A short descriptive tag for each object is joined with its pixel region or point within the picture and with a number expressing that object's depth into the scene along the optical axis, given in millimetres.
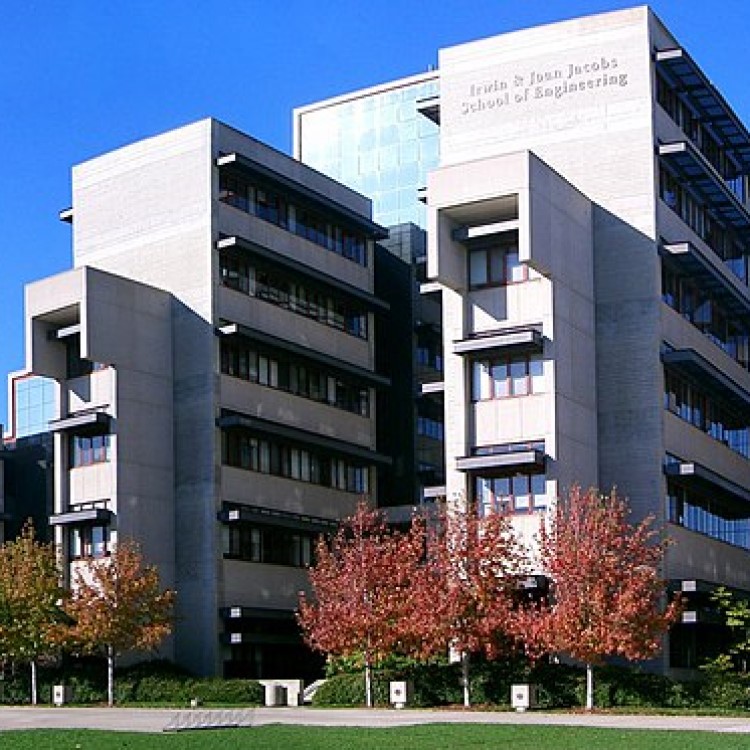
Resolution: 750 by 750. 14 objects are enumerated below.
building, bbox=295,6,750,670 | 55938
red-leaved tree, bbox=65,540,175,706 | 57344
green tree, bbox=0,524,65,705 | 59312
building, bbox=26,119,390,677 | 63625
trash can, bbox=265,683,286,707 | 53312
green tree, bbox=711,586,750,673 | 54531
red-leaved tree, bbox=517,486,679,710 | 46500
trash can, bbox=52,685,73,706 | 58344
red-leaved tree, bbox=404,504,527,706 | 49031
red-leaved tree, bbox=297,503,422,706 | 51375
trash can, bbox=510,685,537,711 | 46750
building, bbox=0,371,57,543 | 82750
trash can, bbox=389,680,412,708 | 49531
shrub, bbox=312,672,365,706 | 51781
